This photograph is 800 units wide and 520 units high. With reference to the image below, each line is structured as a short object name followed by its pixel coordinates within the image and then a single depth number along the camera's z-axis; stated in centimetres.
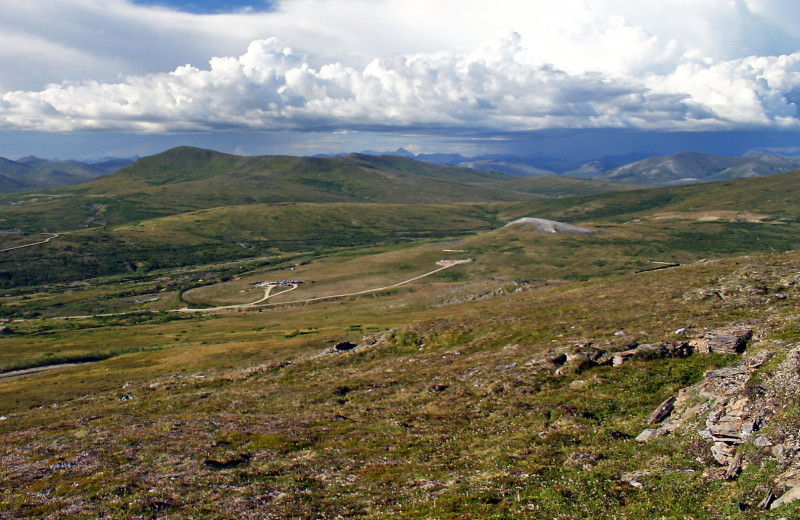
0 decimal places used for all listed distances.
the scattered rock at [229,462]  3685
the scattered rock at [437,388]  5153
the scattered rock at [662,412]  3269
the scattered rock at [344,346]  8306
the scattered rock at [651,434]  3029
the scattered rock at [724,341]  4191
